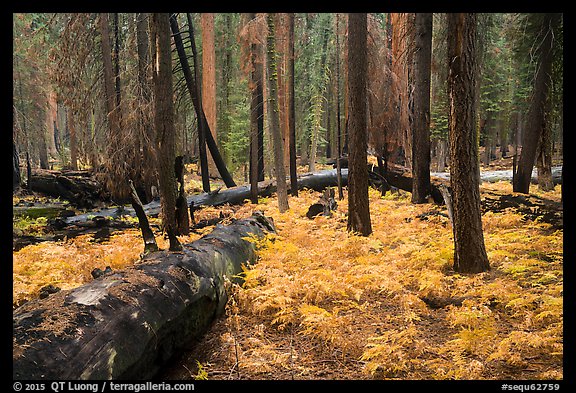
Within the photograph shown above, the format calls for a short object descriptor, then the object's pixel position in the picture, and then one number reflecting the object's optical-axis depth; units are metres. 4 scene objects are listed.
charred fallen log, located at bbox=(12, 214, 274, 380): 2.90
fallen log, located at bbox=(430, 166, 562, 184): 16.88
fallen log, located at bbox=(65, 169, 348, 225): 13.20
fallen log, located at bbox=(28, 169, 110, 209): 15.62
